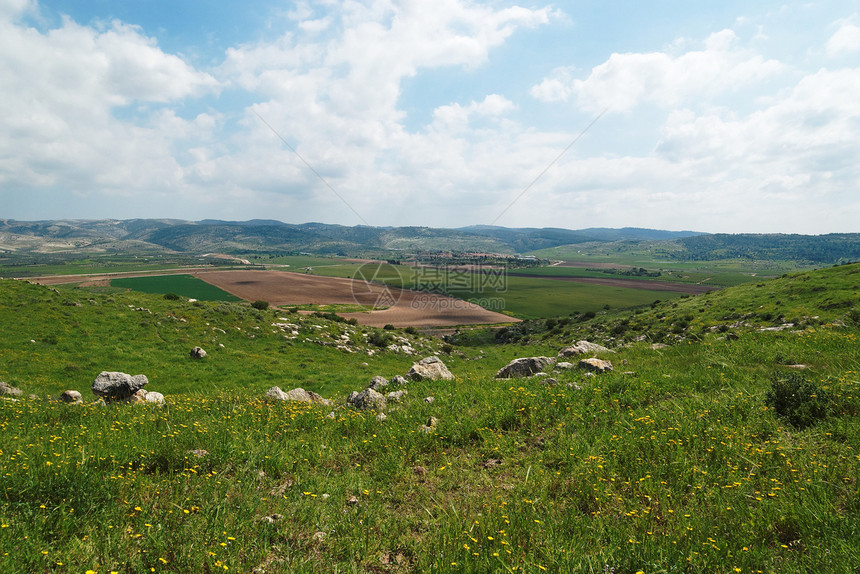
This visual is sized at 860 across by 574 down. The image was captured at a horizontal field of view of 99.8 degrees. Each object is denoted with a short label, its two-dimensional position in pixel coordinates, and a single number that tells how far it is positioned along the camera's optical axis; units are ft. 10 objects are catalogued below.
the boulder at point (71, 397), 42.63
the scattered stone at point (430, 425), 28.73
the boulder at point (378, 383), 44.28
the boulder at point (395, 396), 38.55
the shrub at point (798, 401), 25.81
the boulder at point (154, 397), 40.27
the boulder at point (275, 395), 41.21
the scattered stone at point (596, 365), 44.10
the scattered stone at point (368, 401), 36.60
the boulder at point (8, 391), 43.62
